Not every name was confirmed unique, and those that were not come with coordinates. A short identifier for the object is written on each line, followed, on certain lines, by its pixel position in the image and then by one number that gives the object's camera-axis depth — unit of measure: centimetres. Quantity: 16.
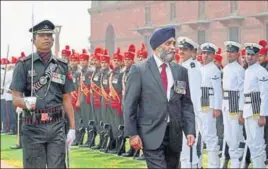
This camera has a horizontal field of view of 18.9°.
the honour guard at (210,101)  1241
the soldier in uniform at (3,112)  2234
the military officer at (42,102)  820
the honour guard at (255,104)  1080
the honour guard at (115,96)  1555
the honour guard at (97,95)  1669
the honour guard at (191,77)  1183
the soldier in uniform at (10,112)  2152
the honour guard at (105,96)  1625
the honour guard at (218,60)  1429
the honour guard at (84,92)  1728
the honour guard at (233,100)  1171
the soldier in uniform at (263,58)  1119
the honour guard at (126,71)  1489
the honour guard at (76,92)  1742
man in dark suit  768
